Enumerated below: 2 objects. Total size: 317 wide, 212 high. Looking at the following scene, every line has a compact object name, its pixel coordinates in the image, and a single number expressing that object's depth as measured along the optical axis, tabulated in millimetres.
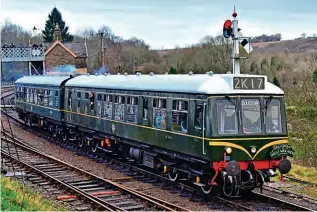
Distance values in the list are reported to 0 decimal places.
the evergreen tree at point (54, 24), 94812
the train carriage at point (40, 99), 26344
